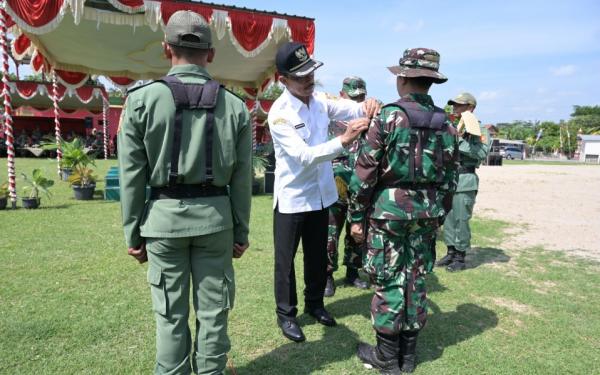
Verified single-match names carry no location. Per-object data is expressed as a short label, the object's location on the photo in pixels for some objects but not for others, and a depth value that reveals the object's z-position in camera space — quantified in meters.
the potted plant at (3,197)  6.88
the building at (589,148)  50.73
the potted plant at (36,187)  7.08
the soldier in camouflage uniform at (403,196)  2.46
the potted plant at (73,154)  8.40
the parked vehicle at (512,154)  46.06
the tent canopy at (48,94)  20.02
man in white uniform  2.68
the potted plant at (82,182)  8.25
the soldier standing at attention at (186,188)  1.83
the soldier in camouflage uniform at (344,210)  3.78
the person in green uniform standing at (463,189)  4.34
